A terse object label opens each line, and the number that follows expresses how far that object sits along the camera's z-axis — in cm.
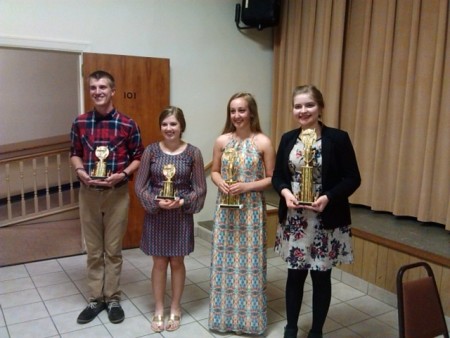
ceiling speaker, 430
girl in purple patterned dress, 232
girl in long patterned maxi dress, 226
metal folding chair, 147
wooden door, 369
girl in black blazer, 202
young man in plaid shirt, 241
